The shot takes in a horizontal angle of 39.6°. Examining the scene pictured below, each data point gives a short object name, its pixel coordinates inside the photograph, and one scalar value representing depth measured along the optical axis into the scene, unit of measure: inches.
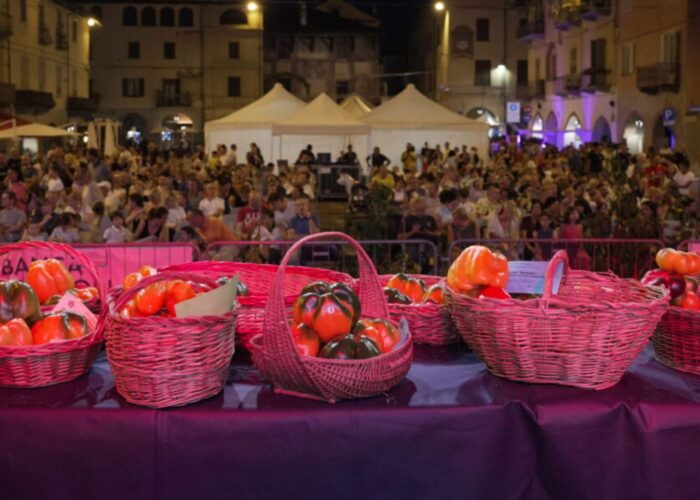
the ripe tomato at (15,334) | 136.4
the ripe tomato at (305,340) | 132.0
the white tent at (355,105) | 1022.8
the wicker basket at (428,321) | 160.1
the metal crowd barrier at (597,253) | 365.7
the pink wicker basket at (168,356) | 126.5
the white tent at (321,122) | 770.2
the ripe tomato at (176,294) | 135.0
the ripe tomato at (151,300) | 135.0
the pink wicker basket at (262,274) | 172.7
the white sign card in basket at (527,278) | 148.6
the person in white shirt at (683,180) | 725.3
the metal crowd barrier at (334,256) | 374.9
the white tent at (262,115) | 847.1
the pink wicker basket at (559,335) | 133.0
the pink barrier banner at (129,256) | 275.9
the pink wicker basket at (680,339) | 145.2
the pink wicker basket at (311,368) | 127.4
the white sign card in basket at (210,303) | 129.6
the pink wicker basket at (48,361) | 135.0
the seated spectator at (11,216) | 469.7
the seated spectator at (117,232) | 421.6
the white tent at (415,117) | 788.6
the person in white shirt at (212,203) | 546.8
